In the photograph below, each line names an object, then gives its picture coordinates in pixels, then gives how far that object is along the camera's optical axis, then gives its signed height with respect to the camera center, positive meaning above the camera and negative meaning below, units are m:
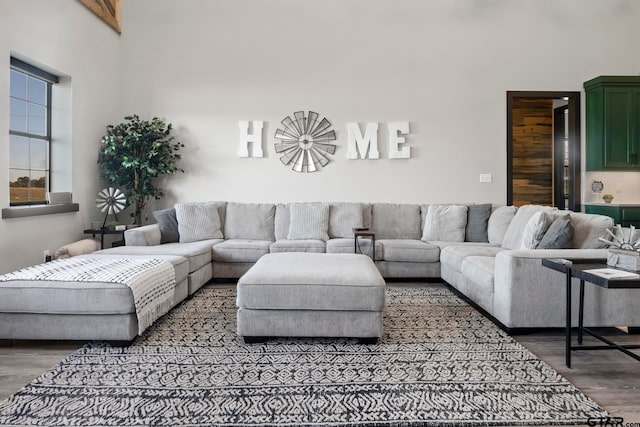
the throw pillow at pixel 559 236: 3.30 -0.17
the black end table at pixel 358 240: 4.71 -0.31
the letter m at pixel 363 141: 5.79 +0.94
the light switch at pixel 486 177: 5.82 +0.48
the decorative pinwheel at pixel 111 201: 5.09 +0.11
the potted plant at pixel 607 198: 5.73 +0.20
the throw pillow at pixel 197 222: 5.10 -0.13
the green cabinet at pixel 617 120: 5.48 +1.18
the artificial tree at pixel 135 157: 5.29 +0.66
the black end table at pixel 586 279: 2.13 -0.33
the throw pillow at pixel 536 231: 3.42 -0.14
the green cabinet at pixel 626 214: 5.14 -0.01
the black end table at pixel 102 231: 4.96 -0.24
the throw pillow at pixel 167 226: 5.06 -0.18
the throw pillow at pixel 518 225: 4.29 -0.13
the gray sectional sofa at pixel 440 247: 3.00 -0.36
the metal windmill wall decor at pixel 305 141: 5.82 +0.94
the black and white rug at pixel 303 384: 1.93 -0.89
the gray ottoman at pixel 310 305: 2.78 -0.60
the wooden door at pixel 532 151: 7.51 +1.07
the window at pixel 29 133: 4.20 +0.78
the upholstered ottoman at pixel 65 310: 2.72 -0.63
